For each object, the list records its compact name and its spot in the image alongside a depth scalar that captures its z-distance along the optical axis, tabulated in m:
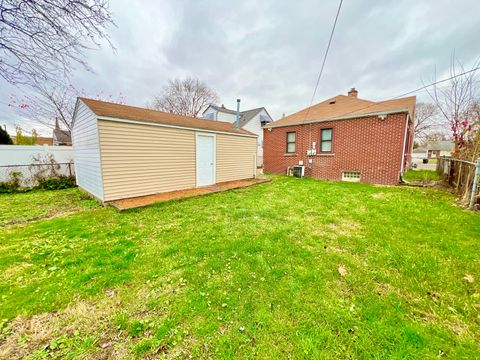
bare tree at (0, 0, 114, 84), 3.15
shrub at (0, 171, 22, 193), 7.82
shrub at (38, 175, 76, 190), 8.57
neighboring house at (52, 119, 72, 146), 18.84
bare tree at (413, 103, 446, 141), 22.03
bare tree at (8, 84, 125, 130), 13.58
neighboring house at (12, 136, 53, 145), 33.43
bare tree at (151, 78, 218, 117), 23.86
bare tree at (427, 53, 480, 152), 7.52
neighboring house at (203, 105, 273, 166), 20.25
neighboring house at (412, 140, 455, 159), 37.95
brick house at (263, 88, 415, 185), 8.69
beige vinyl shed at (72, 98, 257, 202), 5.63
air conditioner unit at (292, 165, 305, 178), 11.42
